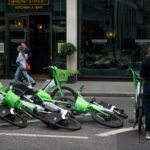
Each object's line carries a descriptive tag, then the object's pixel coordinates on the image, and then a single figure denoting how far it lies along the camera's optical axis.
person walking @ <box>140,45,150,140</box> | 9.45
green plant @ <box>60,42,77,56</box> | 20.22
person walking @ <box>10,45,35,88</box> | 18.58
